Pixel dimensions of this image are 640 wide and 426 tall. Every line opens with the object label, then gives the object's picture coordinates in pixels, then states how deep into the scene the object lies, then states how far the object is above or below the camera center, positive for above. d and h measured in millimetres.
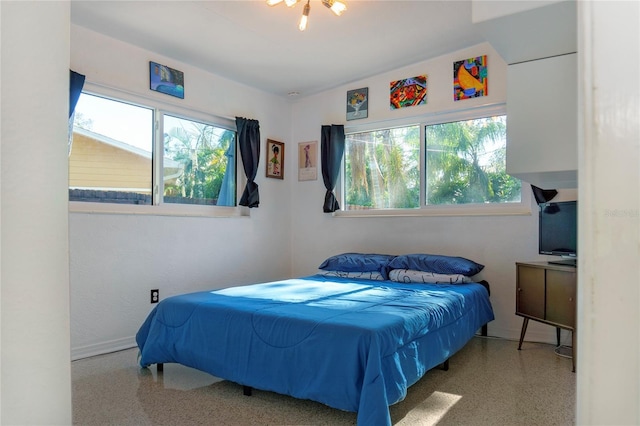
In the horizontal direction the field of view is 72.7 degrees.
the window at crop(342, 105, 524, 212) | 4055 +450
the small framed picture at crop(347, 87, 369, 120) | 4699 +1170
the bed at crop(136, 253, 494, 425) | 2037 -697
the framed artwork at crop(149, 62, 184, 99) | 3812 +1182
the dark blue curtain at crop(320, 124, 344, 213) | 4824 +573
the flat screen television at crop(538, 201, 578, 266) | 3244 -158
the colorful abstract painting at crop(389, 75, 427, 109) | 4324 +1205
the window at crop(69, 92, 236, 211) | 3432 +483
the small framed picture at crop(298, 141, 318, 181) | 5074 +591
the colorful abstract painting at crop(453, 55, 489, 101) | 3945 +1225
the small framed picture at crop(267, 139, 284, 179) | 4961 +596
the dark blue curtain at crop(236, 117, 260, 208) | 4566 +587
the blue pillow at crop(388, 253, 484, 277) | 3668 -469
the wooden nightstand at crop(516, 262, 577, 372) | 3064 -629
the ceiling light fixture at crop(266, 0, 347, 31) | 2730 +1310
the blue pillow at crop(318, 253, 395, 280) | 4023 -499
